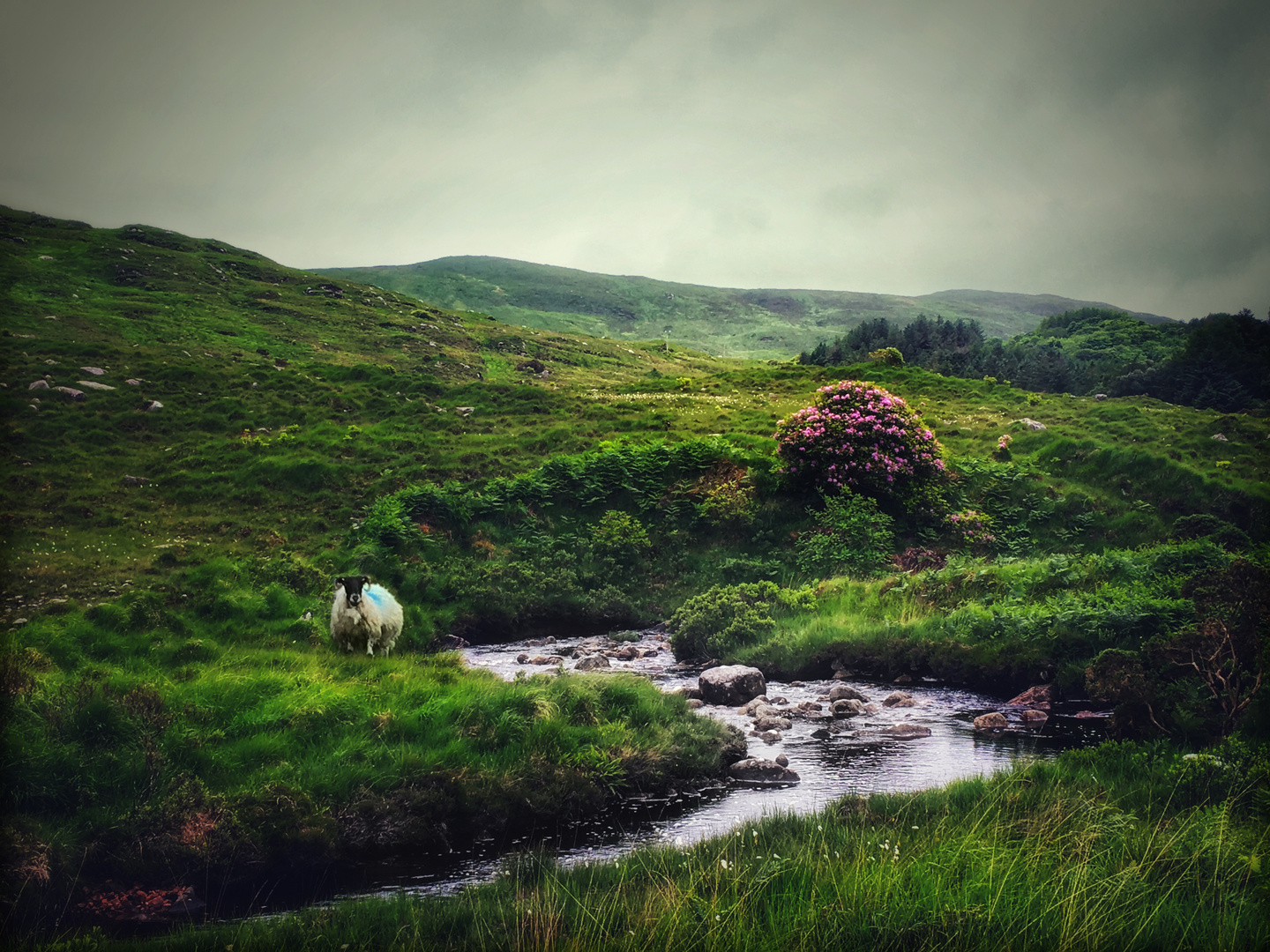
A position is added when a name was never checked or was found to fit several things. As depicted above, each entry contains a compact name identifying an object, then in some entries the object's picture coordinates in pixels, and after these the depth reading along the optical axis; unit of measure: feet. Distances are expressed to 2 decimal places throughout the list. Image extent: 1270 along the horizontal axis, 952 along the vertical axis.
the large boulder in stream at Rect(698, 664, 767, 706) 49.93
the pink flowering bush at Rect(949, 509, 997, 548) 75.92
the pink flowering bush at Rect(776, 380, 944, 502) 79.30
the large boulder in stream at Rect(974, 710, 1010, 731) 43.19
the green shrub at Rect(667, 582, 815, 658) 60.44
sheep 47.37
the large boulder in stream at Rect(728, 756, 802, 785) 38.06
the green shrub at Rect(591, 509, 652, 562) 74.84
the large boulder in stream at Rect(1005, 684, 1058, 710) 46.37
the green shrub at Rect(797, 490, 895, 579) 72.74
